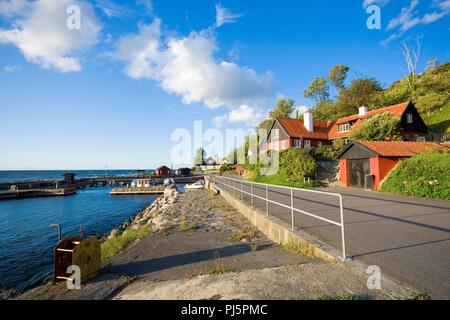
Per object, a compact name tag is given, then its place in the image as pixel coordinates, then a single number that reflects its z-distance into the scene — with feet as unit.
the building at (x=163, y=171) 260.21
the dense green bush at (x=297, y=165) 76.64
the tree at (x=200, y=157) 411.34
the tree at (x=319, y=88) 200.51
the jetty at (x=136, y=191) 154.26
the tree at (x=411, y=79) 152.89
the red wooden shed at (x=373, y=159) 56.24
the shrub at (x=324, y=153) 83.16
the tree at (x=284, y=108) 204.44
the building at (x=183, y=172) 272.88
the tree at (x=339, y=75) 193.47
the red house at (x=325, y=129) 101.35
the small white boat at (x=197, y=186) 111.42
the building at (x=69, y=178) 207.23
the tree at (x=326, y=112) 164.61
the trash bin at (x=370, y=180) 57.16
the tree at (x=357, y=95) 152.29
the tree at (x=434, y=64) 172.25
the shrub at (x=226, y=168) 202.28
